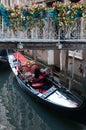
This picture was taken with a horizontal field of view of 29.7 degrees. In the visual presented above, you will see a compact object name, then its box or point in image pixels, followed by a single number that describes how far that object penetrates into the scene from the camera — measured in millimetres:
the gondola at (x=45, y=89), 4767
